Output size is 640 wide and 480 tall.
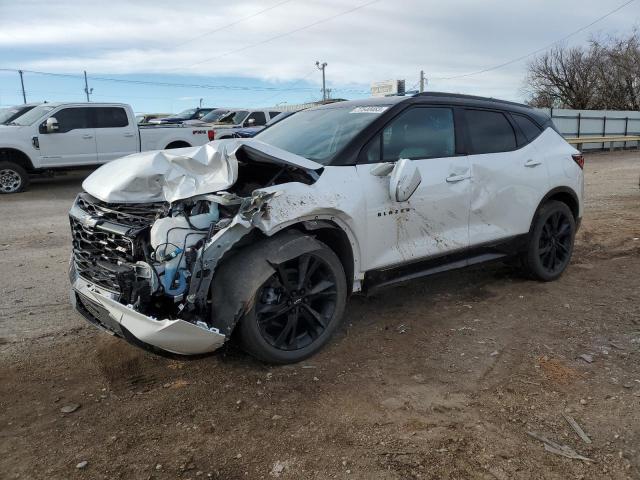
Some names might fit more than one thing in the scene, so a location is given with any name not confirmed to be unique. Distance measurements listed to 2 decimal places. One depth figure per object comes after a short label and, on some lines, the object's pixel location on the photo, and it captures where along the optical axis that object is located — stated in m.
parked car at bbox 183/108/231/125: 20.23
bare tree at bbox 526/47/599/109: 44.75
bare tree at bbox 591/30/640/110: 43.19
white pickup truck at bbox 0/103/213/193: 12.30
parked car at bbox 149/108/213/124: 23.79
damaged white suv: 3.20
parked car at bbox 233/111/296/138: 14.88
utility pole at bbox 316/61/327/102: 56.64
